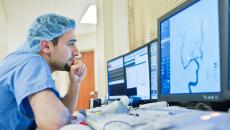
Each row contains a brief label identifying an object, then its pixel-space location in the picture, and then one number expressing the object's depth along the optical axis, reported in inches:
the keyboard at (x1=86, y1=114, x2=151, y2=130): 24.2
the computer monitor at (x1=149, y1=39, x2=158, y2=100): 62.8
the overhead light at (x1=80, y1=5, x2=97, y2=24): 191.9
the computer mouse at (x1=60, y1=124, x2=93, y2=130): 25.2
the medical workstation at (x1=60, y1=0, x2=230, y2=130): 19.0
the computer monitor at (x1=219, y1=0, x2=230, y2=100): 32.6
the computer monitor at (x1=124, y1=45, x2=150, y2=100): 67.0
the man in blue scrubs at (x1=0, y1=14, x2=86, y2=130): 43.5
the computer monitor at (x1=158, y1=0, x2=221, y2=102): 35.7
